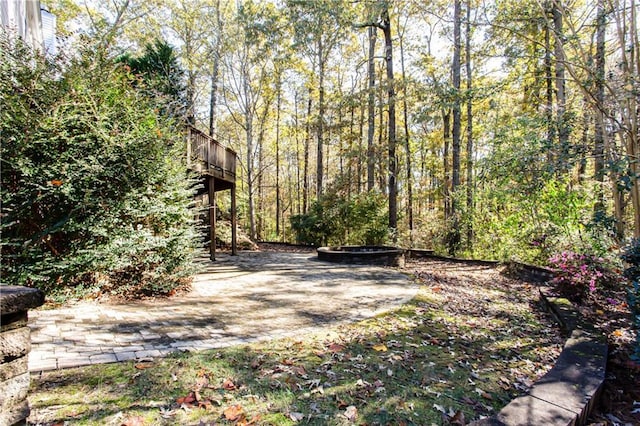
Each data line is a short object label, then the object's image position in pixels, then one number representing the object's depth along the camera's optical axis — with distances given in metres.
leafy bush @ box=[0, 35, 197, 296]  3.76
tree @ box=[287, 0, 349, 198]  10.43
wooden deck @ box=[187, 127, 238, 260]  7.44
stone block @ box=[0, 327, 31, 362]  1.37
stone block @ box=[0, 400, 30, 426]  1.36
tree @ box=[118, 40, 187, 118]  11.63
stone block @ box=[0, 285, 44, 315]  1.35
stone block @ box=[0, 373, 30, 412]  1.37
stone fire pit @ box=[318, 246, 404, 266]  8.83
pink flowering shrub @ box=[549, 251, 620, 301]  4.90
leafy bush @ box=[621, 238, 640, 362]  2.65
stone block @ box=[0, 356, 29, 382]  1.37
